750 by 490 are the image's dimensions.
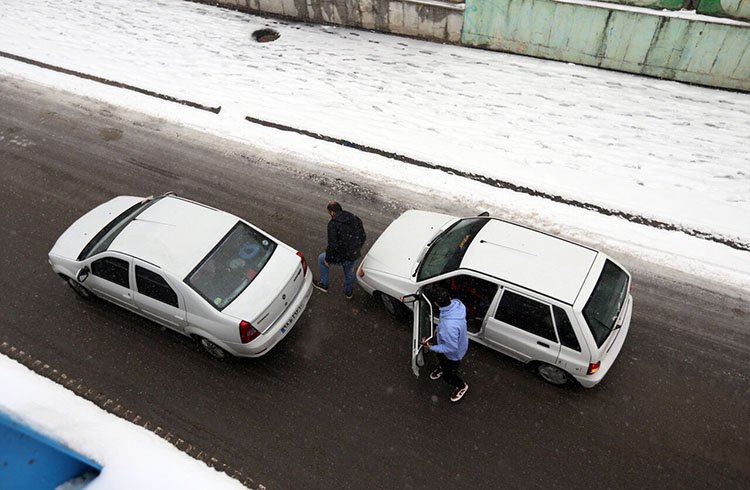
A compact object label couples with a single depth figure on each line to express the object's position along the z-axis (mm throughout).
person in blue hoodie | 5499
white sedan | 6258
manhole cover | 13898
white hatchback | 5777
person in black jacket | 6770
